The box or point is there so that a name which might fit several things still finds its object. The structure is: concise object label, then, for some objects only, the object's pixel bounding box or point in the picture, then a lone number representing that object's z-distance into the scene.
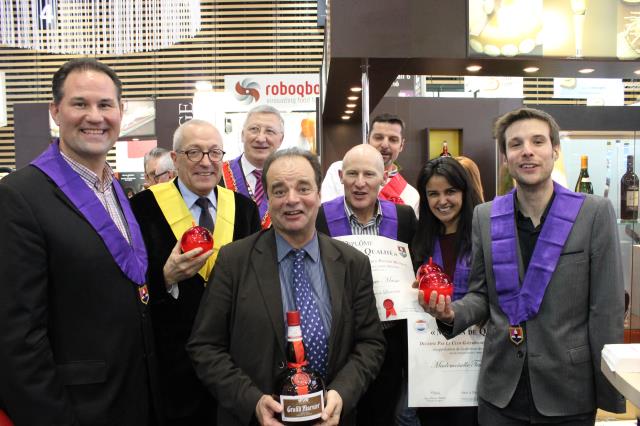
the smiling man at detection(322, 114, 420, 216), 3.80
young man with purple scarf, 1.90
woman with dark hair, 2.36
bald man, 2.39
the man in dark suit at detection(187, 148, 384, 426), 1.74
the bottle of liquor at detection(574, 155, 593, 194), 5.13
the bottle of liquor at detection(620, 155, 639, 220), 5.07
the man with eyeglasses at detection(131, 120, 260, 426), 2.22
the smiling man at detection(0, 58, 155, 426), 1.55
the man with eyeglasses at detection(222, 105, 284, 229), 3.17
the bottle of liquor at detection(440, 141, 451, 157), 6.99
